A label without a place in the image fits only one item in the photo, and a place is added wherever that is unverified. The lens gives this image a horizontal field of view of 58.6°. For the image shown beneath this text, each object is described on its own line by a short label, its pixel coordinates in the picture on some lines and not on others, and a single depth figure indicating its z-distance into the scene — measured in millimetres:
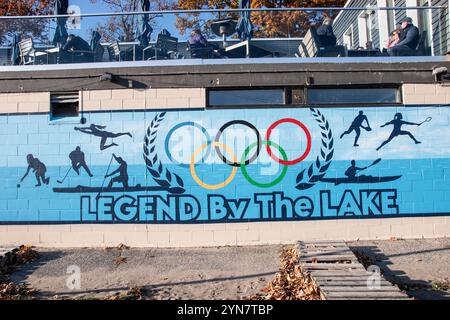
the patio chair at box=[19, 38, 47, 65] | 7887
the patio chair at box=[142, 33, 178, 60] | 7922
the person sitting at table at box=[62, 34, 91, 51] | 7879
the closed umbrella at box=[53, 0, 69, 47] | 7898
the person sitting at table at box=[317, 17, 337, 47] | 7996
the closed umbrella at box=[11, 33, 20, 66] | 7949
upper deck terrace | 7664
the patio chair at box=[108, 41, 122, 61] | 7887
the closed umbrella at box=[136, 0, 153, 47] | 7934
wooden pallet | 4496
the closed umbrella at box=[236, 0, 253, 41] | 7984
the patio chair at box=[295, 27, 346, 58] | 7906
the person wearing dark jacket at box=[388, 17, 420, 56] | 7898
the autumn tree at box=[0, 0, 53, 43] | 8055
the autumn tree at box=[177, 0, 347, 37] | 7957
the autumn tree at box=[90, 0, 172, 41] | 8094
